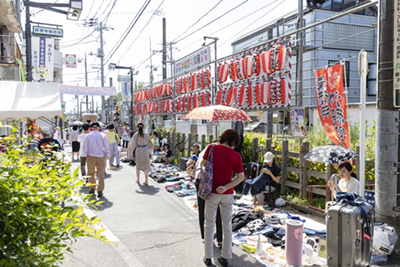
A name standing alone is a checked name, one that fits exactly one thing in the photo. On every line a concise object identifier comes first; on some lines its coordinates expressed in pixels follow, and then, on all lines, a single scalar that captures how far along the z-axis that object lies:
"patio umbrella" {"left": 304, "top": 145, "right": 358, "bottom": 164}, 5.31
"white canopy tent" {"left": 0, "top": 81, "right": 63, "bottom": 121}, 7.59
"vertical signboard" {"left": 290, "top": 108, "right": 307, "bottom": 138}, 8.59
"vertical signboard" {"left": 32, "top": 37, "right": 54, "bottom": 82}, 16.62
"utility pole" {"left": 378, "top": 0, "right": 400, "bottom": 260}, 4.38
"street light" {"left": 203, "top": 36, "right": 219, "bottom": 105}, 13.00
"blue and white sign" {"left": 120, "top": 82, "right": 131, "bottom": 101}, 31.17
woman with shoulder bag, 4.43
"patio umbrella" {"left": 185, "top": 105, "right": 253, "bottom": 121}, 8.78
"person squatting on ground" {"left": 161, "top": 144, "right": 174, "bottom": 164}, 14.10
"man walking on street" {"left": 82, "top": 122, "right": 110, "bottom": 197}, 8.26
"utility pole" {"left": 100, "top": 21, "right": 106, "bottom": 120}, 29.43
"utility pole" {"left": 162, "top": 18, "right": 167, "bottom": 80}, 24.43
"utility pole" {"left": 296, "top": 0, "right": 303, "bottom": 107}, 8.60
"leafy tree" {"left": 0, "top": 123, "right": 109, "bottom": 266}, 1.96
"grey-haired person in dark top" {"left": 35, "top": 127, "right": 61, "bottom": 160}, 7.57
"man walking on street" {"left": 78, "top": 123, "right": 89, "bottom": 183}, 10.44
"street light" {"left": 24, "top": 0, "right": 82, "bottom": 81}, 12.01
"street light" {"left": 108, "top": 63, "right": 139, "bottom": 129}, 23.88
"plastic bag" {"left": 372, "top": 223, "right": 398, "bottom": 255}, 4.39
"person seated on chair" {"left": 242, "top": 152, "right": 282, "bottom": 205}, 7.14
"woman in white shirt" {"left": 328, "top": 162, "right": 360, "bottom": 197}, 5.10
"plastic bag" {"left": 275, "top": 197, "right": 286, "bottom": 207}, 7.42
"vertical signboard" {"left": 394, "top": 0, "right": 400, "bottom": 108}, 4.30
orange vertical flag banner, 6.56
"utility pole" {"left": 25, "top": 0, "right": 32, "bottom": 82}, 13.26
